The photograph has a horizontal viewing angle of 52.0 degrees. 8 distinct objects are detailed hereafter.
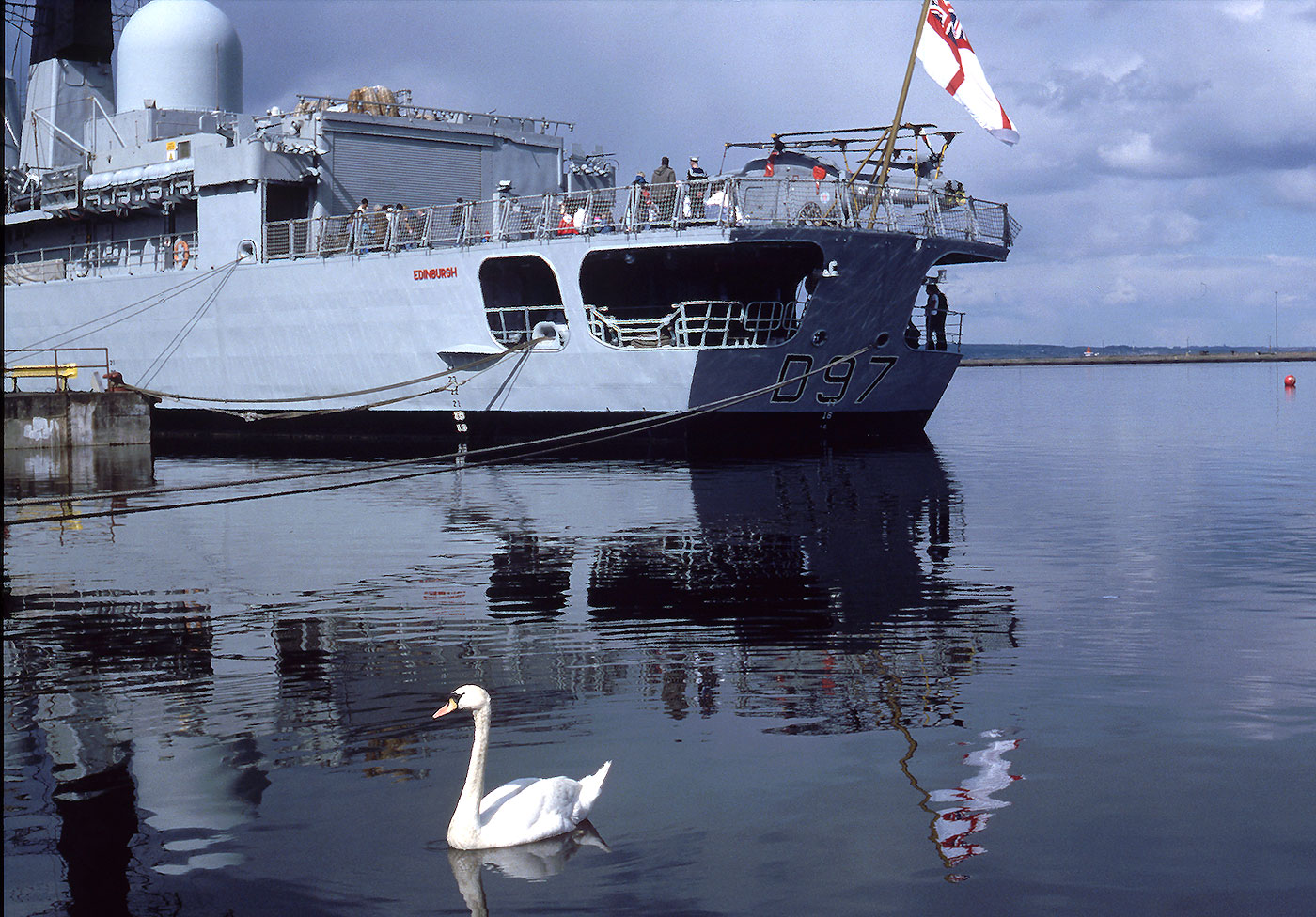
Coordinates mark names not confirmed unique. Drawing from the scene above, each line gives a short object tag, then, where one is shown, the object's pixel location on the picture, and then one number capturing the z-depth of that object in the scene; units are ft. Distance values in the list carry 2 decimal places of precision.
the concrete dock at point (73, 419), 117.91
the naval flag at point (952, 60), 95.87
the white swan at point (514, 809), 23.02
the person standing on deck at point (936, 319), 129.49
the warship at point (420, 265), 108.68
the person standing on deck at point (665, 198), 104.17
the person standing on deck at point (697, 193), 102.68
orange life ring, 132.87
